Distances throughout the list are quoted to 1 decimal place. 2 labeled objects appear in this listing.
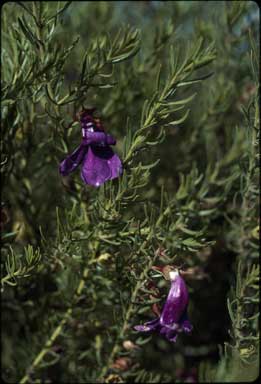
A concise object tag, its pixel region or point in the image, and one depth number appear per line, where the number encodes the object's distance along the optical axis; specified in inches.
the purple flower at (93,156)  15.1
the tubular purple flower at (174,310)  15.3
